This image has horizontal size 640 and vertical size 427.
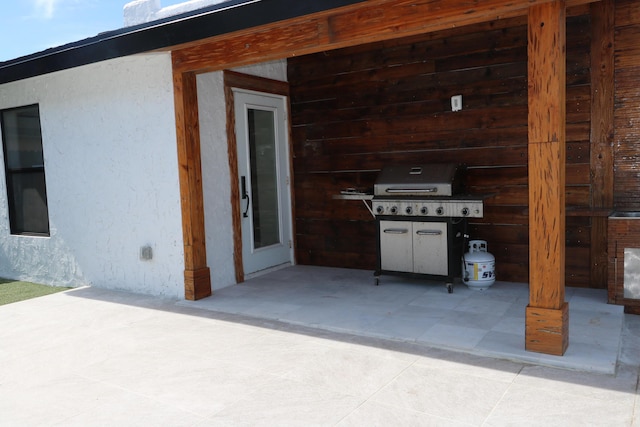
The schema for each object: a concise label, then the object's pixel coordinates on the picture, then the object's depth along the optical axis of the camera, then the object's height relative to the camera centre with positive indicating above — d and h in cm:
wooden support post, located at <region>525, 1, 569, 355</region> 297 -10
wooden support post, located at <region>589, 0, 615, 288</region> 429 +29
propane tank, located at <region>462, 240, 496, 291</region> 468 -93
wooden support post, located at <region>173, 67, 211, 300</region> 465 -2
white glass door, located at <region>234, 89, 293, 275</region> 556 -3
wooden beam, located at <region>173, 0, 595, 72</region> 307 +97
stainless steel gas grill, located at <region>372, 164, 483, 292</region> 461 -45
